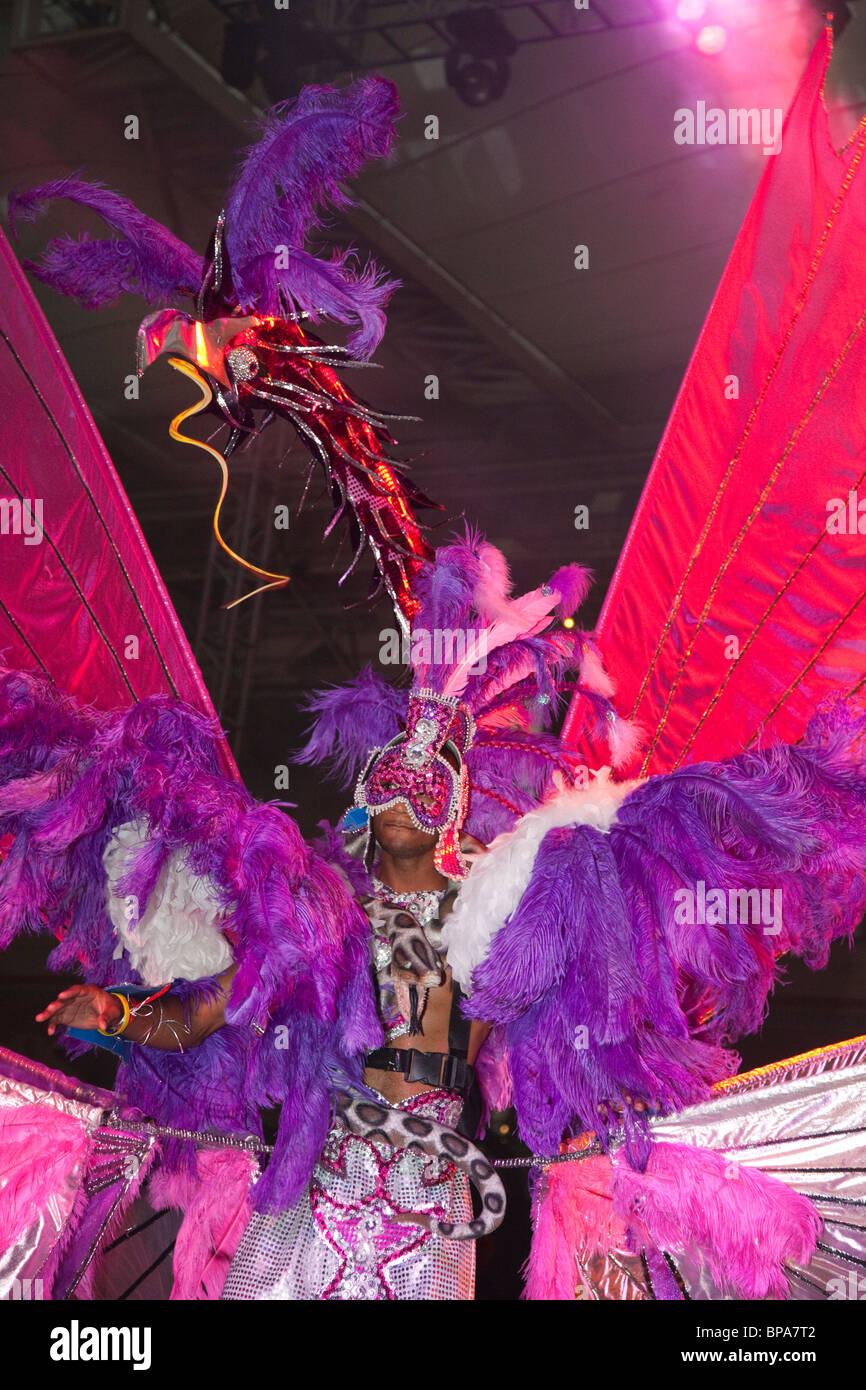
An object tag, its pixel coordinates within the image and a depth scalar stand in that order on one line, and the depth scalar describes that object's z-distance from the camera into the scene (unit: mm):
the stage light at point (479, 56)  3470
